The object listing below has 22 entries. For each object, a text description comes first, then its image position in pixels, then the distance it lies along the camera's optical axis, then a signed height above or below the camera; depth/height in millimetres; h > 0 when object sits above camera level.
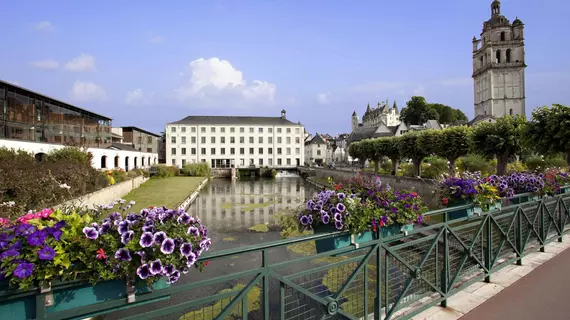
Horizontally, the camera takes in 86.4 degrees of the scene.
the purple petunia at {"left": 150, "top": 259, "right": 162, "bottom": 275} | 1883 -654
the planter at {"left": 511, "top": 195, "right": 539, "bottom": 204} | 5332 -770
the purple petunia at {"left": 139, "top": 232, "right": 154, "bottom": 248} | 1896 -487
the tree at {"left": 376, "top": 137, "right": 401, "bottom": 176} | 28453 +961
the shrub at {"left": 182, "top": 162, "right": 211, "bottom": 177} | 50000 -1440
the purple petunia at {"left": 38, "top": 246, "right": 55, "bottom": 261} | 1607 -481
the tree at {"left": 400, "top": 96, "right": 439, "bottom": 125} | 80625 +12507
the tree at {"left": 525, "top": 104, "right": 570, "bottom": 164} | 11444 +1026
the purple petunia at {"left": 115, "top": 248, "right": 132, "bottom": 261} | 1823 -558
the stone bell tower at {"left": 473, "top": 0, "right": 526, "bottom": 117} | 66312 +19933
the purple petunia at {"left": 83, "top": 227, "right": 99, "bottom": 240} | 1818 -422
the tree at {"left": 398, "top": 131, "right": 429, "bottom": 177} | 24628 +775
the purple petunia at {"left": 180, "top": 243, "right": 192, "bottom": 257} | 2004 -582
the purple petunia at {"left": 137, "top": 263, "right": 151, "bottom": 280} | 1840 -668
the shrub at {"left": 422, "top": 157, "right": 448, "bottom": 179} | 23531 -806
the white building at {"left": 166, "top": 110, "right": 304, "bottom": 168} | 63219 +4033
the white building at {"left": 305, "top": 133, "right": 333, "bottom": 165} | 82562 +2531
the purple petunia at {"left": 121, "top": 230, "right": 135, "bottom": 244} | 1901 -469
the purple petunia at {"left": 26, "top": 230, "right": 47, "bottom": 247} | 1669 -413
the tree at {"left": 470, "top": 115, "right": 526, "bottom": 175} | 15016 +942
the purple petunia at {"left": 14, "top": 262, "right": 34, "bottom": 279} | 1535 -544
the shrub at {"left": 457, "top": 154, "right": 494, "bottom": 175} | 21953 -598
